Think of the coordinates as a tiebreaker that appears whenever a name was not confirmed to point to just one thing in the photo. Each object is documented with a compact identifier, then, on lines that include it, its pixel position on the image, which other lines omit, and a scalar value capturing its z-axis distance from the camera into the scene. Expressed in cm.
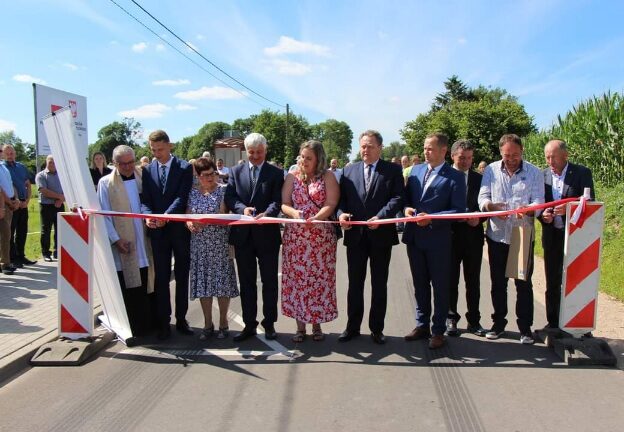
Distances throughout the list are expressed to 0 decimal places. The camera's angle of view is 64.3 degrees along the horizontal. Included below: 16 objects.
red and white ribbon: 482
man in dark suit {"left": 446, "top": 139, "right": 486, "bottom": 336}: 552
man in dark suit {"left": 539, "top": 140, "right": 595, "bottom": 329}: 503
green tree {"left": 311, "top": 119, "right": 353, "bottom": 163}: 12541
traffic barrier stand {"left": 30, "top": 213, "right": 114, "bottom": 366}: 489
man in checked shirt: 505
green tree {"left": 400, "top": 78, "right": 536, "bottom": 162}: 3572
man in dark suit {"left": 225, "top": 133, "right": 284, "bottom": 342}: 523
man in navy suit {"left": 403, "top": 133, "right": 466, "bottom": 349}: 500
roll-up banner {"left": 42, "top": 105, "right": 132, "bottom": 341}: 472
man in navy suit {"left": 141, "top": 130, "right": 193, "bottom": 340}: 534
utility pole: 4632
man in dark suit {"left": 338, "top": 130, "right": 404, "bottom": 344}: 510
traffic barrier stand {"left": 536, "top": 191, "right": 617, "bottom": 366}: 470
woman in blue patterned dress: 534
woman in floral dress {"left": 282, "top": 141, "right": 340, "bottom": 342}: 510
